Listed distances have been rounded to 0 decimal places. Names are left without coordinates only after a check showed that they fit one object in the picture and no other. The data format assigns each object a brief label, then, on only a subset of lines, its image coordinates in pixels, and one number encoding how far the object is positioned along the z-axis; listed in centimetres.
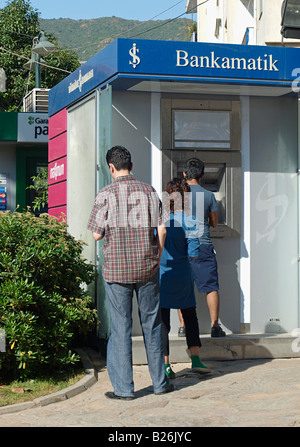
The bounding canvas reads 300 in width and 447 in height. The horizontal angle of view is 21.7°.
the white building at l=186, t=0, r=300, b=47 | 1330
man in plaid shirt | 587
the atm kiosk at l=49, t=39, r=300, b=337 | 798
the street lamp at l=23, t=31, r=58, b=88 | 1983
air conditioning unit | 1967
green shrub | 627
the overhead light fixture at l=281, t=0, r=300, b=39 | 712
